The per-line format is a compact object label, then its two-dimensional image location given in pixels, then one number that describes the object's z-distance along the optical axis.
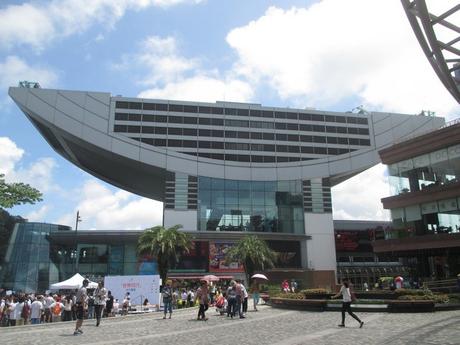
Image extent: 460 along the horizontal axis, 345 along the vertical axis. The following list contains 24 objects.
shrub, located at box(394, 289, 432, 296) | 20.85
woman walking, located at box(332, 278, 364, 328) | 15.30
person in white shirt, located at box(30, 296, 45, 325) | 22.17
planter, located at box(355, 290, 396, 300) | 24.50
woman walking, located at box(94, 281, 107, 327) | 18.13
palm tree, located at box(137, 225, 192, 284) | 46.72
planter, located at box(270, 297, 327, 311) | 21.50
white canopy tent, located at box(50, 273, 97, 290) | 29.56
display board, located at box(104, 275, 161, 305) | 28.27
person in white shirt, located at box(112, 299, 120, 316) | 26.42
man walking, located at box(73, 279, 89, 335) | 15.43
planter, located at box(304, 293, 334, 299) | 24.55
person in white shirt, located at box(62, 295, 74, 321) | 24.31
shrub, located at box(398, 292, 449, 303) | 19.52
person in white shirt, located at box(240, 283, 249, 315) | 20.59
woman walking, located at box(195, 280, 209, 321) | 19.61
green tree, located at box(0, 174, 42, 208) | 22.30
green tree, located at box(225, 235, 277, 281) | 48.88
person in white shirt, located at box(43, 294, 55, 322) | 24.12
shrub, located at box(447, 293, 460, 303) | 20.77
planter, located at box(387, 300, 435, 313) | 18.83
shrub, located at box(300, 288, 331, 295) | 24.62
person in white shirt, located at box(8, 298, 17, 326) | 22.59
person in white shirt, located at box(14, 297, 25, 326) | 22.62
